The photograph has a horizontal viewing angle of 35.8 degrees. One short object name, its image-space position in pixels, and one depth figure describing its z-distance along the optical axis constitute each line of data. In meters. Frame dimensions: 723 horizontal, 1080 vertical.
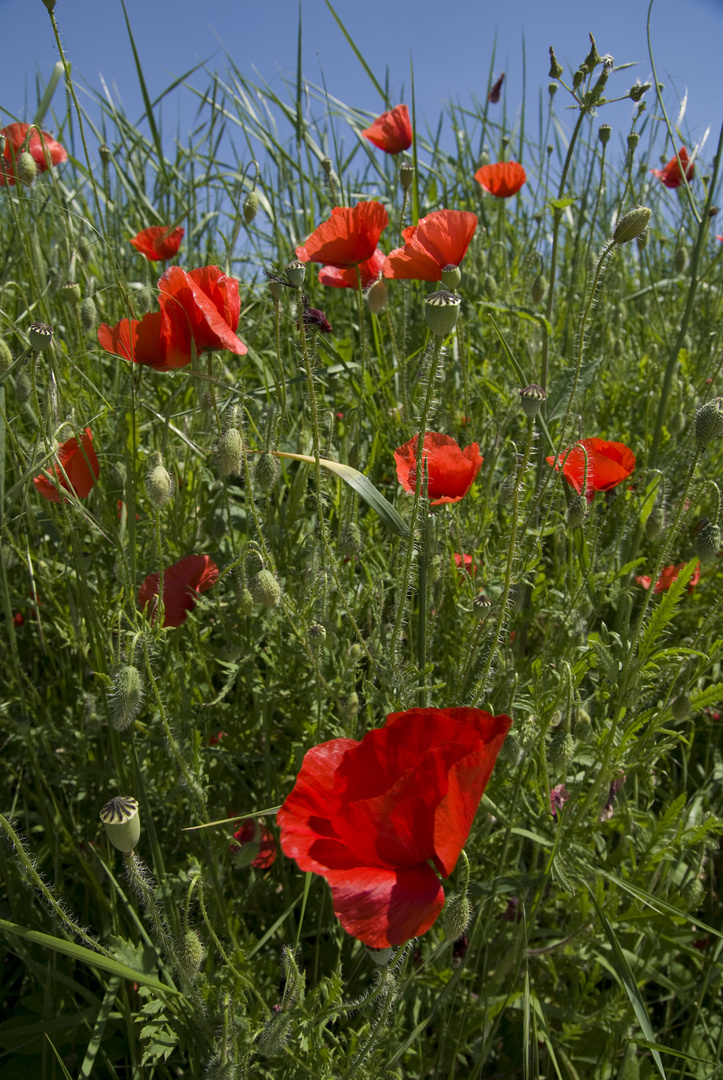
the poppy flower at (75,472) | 0.55
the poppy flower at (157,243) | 0.72
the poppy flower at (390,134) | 0.86
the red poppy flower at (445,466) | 0.53
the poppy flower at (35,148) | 0.67
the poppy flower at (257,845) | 0.50
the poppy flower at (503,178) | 0.81
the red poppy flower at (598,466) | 0.56
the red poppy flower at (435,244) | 0.53
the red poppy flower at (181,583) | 0.56
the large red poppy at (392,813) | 0.36
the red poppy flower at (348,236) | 0.59
